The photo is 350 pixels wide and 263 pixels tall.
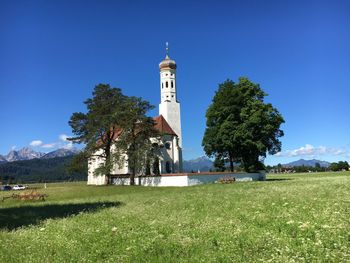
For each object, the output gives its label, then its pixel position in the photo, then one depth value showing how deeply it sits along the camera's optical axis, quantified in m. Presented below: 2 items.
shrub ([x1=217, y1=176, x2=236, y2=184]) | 50.09
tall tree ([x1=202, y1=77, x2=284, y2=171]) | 58.22
